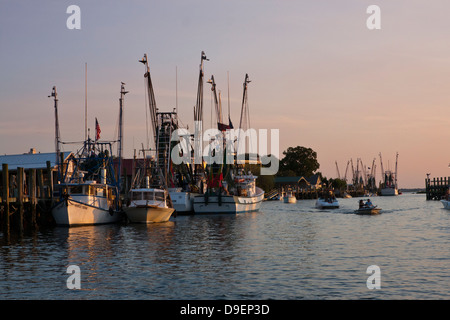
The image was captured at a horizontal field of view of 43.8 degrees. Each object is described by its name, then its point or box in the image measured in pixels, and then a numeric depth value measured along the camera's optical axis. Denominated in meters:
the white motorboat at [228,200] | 85.02
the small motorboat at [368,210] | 82.56
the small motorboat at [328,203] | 110.25
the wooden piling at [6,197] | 48.97
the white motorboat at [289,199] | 159.12
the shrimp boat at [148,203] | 61.78
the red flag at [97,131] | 64.62
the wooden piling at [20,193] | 50.28
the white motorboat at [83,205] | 55.75
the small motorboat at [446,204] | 96.77
